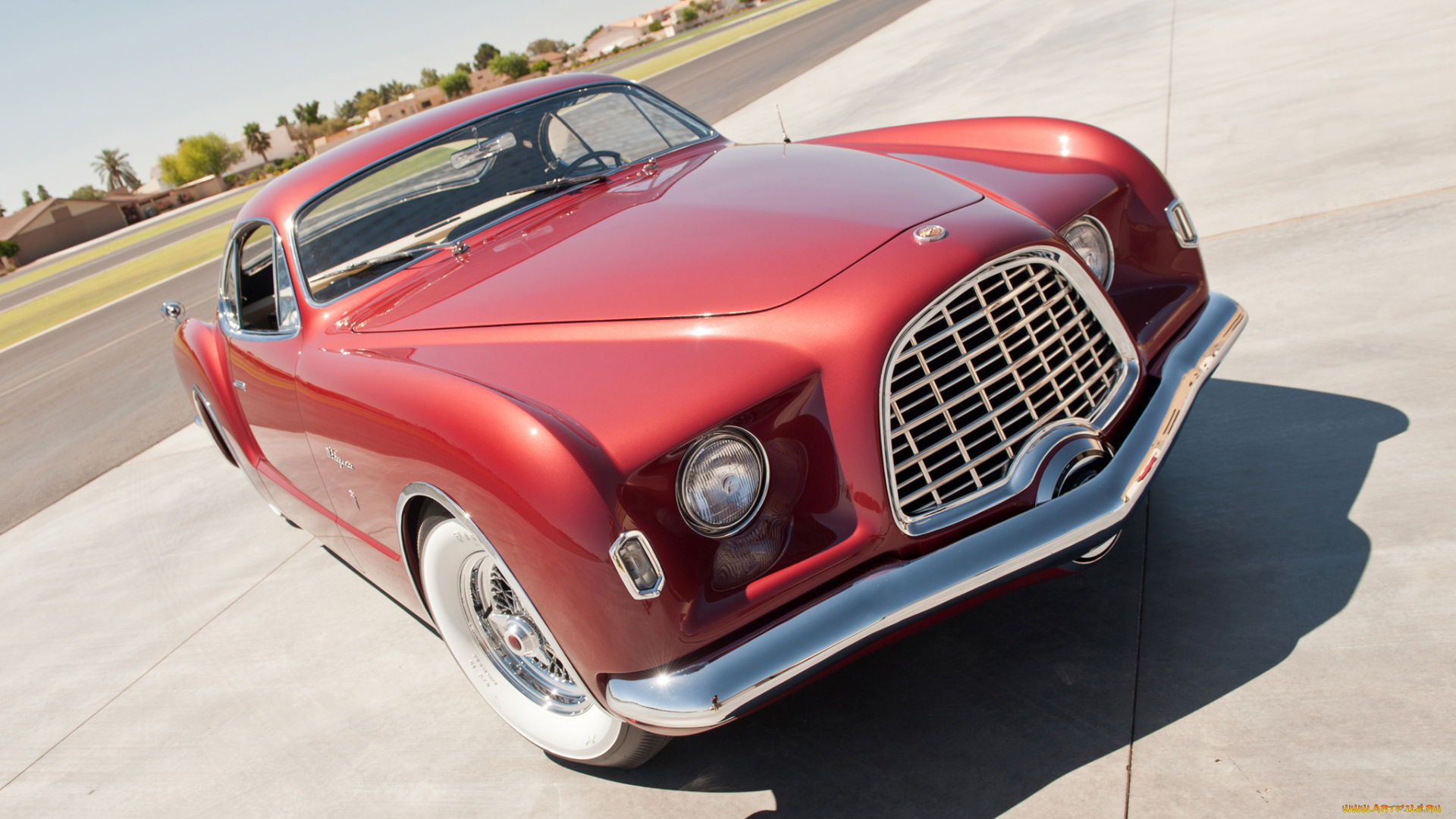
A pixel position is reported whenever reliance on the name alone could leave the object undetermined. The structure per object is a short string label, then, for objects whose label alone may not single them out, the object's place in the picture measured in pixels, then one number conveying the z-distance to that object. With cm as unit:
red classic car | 184
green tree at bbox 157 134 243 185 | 8725
